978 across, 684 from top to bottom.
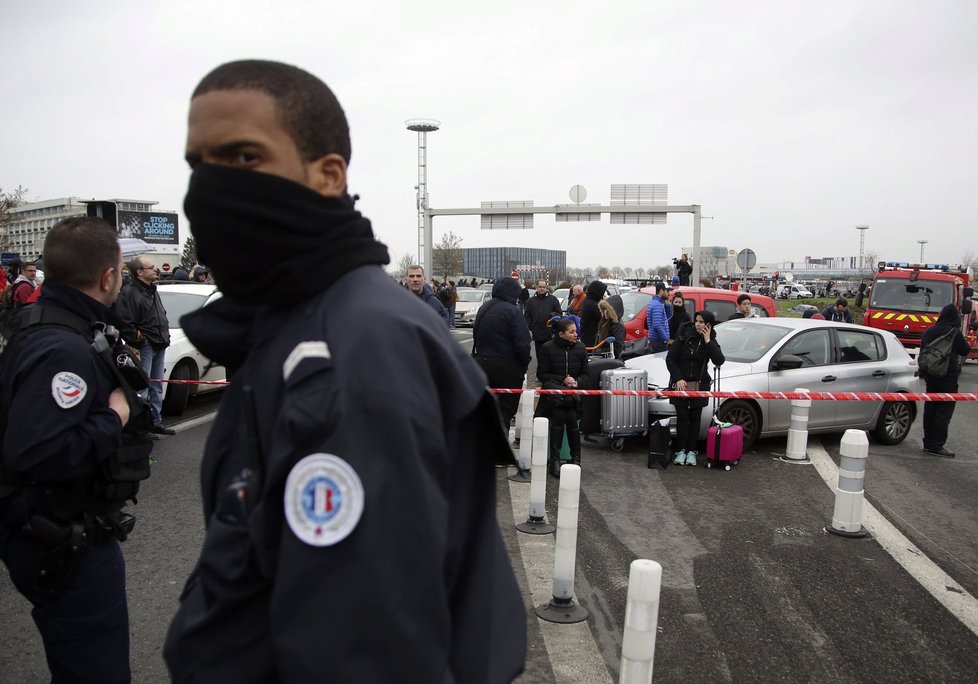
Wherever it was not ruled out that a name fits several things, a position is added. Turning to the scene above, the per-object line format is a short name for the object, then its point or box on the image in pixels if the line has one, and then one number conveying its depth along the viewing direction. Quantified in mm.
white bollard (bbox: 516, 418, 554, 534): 6074
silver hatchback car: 9242
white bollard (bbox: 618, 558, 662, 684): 3191
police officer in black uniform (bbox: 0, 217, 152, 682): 2439
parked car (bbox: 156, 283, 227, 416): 10125
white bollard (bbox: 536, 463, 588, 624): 4594
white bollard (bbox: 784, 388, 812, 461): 8742
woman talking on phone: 8523
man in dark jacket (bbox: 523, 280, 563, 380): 12141
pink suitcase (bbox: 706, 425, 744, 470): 8383
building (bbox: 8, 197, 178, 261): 91206
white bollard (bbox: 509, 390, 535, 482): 7621
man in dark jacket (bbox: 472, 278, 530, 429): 8461
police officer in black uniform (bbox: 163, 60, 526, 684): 1025
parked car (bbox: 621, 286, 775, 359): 15773
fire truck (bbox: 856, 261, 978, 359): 19812
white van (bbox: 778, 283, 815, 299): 75125
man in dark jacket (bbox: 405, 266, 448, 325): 9520
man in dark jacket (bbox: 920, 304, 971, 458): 9430
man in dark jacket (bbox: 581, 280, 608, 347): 12076
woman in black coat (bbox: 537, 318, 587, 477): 8148
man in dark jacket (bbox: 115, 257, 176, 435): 8820
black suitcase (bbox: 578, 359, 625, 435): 9195
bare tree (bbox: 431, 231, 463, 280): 69381
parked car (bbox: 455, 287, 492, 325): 31612
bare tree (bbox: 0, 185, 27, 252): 28412
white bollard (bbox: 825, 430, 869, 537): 6164
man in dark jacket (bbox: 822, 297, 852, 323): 19453
